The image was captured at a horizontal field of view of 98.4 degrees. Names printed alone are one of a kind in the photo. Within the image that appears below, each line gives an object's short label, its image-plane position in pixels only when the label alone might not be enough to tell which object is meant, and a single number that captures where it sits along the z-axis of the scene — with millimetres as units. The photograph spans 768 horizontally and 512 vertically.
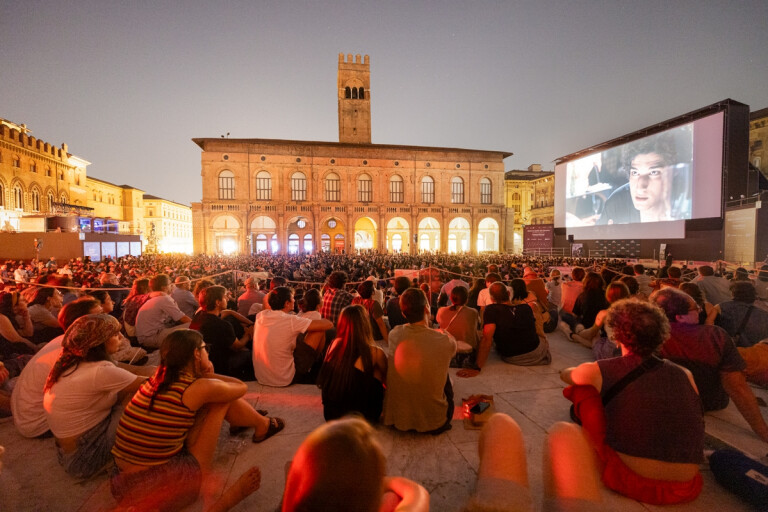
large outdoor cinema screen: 17042
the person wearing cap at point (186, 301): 5980
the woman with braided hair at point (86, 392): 2326
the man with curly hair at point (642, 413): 1774
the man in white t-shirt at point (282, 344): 3916
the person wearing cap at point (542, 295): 6422
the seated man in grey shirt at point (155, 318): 5023
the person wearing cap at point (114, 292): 7742
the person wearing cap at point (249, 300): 6160
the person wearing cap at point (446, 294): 6887
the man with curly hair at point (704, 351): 2775
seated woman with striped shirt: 2029
